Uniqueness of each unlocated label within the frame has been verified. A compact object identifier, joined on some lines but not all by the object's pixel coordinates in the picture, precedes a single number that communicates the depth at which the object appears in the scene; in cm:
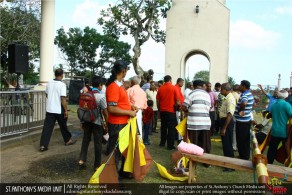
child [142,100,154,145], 651
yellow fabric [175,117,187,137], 473
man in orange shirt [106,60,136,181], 350
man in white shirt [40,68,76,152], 543
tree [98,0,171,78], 1171
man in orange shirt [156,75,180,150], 599
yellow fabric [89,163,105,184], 311
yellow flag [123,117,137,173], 360
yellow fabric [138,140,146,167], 365
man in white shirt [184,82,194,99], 763
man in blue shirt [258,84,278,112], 709
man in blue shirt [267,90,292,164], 465
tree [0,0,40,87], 1936
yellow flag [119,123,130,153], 348
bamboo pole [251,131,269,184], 190
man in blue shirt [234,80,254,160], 487
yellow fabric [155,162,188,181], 418
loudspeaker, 668
